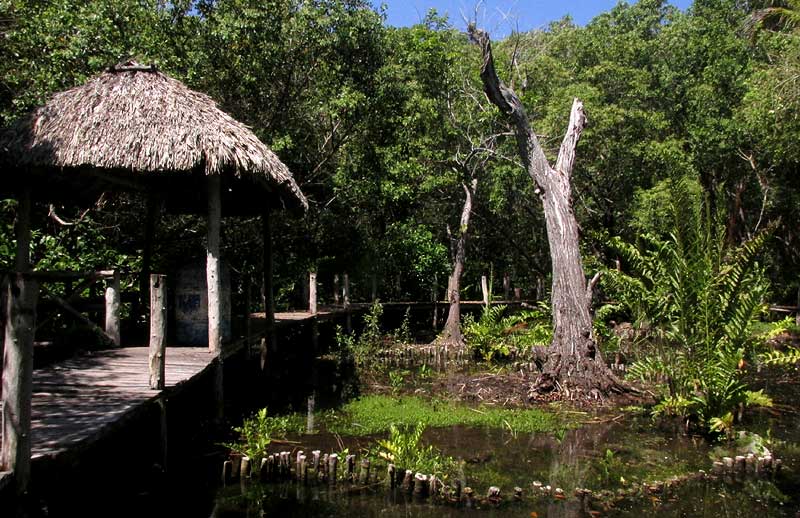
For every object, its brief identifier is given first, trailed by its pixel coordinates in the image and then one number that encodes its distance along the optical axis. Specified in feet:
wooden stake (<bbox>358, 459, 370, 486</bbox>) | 22.18
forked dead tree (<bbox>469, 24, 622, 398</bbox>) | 37.27
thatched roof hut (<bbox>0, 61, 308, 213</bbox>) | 28.48
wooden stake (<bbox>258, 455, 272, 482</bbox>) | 22.40
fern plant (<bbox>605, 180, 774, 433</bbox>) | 29.17
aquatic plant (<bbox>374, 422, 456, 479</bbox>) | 22.52
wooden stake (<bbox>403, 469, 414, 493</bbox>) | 21.59
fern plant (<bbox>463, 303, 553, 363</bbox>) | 50.19
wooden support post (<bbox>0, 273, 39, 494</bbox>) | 13.08
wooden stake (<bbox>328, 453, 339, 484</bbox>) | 22.16
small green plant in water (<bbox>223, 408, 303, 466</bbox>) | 22.82
